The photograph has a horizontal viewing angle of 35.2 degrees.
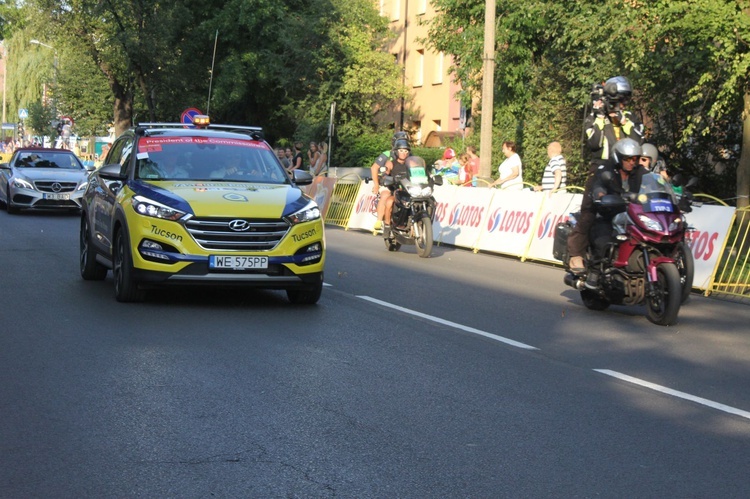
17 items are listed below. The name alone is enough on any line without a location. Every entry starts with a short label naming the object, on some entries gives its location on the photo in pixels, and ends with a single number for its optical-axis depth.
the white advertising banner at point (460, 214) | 20.58
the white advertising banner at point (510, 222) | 18.89
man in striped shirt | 19.20
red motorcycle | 10.94
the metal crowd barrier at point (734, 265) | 14.55
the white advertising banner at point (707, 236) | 14.54
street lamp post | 70.26
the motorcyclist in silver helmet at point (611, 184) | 11.51
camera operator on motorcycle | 11.93
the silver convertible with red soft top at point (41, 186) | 26.94
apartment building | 52.97
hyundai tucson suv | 10.76
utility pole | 23.55
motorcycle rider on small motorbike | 19.84
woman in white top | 21.08
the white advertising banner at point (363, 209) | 25.31
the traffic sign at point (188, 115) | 33.78
